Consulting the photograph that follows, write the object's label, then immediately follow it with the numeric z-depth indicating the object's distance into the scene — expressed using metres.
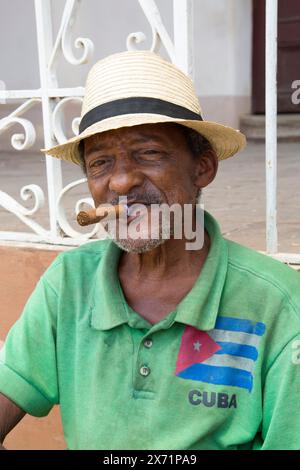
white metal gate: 1.95
